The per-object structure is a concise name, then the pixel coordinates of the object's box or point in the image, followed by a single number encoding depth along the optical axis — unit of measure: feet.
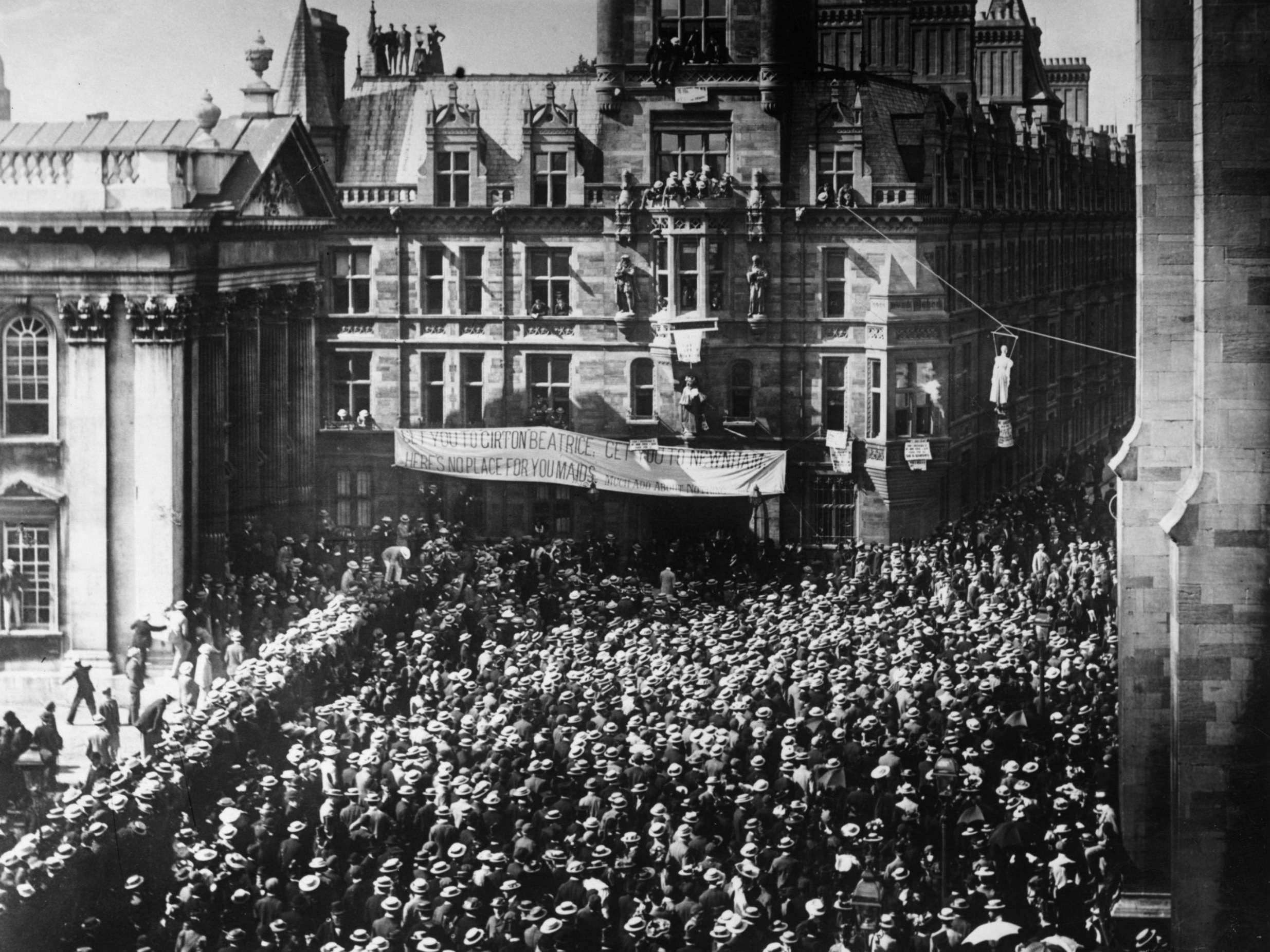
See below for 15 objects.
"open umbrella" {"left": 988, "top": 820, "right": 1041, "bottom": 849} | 71.10
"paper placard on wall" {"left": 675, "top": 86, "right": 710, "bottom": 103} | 110.63
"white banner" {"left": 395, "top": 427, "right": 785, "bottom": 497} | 107.76
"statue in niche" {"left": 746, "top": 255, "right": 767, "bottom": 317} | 114.42
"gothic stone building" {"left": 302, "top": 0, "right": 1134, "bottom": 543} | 108.88
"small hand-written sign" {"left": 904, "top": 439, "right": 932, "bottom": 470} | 106.32
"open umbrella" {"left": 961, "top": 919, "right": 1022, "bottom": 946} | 64.03
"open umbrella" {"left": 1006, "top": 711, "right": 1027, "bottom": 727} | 82.94
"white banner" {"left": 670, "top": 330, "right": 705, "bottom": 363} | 115.65
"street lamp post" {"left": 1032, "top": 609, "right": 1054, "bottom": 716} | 92.79
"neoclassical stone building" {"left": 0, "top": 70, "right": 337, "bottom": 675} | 93.81
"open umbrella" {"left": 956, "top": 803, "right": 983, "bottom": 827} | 74.64
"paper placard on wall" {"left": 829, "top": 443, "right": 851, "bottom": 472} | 108.47
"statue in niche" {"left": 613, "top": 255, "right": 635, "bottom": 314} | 116.57
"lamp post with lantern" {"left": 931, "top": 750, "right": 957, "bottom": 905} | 73.82
